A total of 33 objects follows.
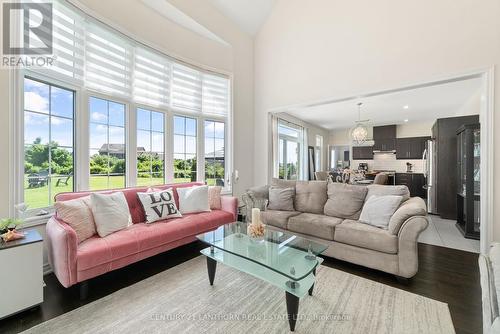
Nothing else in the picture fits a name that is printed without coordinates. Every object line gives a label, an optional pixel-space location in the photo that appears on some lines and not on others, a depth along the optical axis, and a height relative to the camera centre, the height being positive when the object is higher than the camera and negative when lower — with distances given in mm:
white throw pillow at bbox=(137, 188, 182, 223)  2756 -501
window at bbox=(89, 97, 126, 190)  2896 +300
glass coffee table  1559 -754
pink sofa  1831 -748
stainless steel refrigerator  5246 -234
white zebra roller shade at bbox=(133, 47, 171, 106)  3297 +1379
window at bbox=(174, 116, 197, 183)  3857 +311
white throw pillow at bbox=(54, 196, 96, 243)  2109 -489
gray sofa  2217 -699
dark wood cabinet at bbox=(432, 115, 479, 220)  4711 +45
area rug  1601 -1163
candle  2168 -487
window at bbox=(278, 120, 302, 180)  6555 +523
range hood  7979 +553
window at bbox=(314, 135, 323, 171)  8688 +558
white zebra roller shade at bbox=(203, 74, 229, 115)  4238 +1414
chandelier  5348 +802
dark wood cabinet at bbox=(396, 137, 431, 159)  7499 +681
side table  1607 -822
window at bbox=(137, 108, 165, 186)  3391 +293
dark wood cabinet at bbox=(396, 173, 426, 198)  7254 -505
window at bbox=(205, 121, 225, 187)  4301 +263
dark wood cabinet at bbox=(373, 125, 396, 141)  8047 +1302
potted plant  1780 -478
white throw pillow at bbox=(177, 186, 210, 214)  3164 -484
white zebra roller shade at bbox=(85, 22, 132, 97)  2773 +1395
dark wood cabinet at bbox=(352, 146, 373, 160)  8453 +550
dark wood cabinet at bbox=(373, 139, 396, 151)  7973 +812
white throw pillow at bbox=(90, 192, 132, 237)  2287 -510
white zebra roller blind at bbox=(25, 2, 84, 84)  2432 +1411
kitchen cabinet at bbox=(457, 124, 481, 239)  3533 -228
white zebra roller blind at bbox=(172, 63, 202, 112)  3791 +1403
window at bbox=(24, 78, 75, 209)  2312 +269
